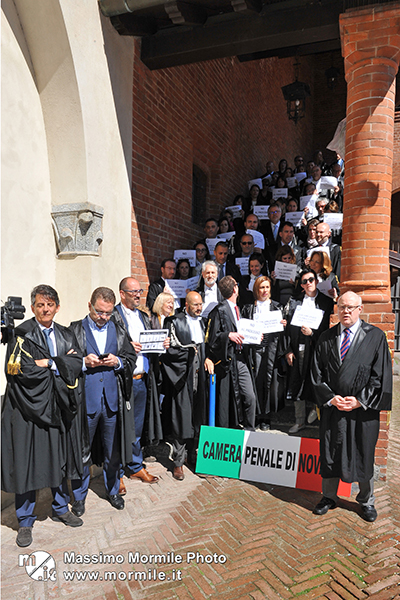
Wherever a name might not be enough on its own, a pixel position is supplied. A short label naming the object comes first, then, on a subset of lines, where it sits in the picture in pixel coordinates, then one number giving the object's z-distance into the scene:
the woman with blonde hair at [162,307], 4.63
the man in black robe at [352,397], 3.58
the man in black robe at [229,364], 4.68
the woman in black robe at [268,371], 5.43
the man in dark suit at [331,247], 5.78
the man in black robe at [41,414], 3.22
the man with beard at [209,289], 5.31
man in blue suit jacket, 3.70
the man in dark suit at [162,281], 6.03
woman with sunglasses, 5.08
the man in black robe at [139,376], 4.23
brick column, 4.46
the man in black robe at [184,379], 4.48
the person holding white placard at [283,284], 5.85
